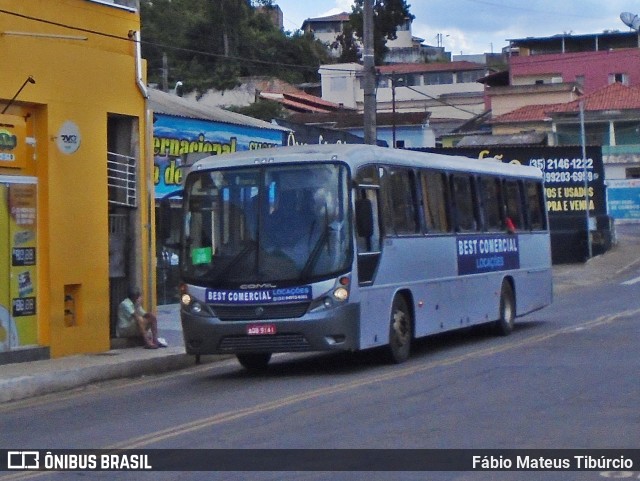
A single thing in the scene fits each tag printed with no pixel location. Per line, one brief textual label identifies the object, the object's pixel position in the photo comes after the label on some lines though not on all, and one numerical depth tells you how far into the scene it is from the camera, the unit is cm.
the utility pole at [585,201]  4314
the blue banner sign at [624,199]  5969
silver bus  1477
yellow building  1684
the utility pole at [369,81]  2447
